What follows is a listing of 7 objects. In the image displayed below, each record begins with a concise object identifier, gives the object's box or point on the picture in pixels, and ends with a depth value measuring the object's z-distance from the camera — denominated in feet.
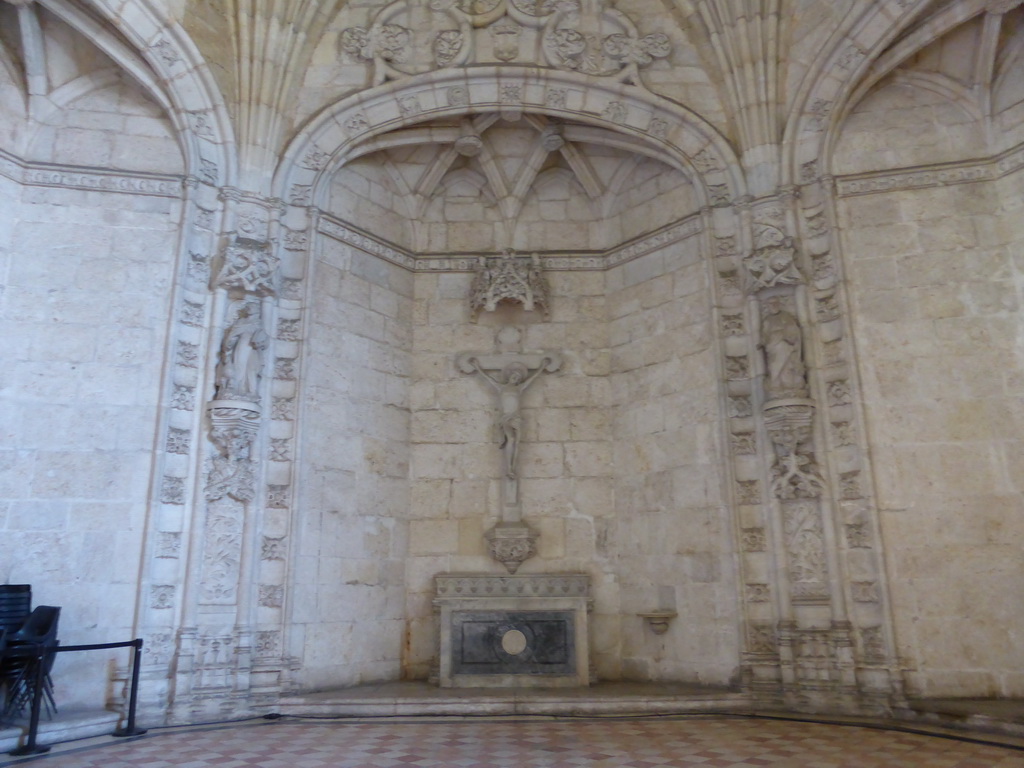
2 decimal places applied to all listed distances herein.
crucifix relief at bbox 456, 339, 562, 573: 30.66
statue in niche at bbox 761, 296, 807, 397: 26.27
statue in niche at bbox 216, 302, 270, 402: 26.20
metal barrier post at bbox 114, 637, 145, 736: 21.45
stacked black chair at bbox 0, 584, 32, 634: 21.57
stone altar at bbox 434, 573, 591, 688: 27.81
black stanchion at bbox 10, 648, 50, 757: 18.76
